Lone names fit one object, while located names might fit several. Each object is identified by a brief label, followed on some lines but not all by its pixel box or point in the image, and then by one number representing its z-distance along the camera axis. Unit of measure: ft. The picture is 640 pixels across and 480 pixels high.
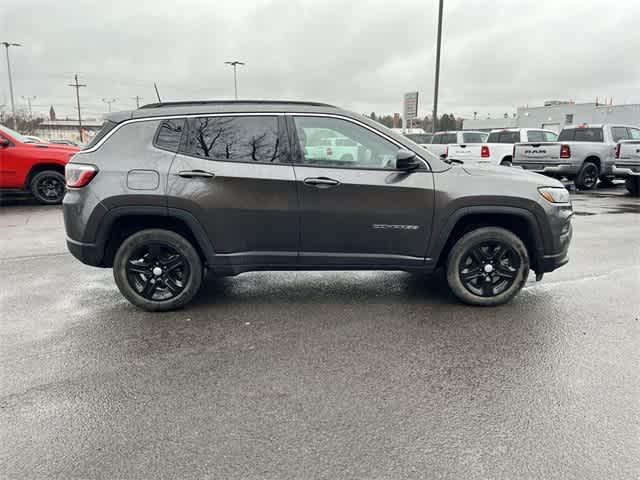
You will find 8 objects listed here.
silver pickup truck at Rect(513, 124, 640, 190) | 45.37
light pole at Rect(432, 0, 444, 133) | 62.97
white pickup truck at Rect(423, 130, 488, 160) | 57.30
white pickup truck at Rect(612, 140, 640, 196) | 41.57
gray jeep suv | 13.33
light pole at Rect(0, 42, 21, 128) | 147.84
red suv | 33.37
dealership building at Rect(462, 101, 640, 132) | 119.65
